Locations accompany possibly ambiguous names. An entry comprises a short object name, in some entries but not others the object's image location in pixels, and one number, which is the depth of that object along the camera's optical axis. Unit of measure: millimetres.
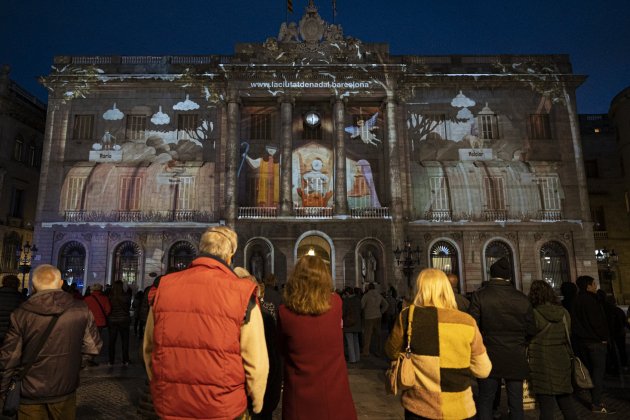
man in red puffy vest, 2875
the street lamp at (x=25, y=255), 22662
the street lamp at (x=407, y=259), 20281
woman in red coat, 3291
